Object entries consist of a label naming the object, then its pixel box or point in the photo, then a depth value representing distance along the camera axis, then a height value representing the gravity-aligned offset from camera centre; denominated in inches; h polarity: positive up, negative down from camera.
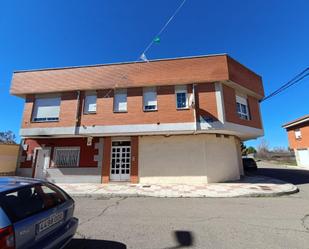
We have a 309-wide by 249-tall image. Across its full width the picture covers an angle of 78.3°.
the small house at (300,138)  967.2 +155.8
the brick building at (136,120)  491.5 +125.5
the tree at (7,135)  1798.7 +324.0
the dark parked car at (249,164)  876.8 +18.0
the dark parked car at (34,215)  90.6 -24.4
